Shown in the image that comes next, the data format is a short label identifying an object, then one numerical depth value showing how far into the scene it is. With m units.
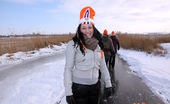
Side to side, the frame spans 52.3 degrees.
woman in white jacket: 2.10
